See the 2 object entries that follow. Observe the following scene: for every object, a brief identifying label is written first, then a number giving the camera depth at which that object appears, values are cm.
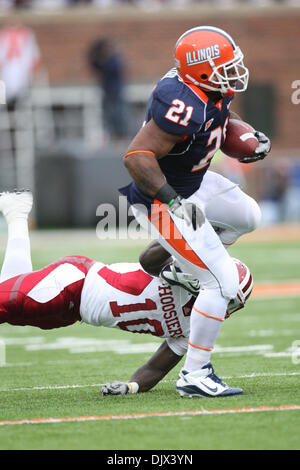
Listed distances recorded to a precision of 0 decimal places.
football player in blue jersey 954
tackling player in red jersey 1024
